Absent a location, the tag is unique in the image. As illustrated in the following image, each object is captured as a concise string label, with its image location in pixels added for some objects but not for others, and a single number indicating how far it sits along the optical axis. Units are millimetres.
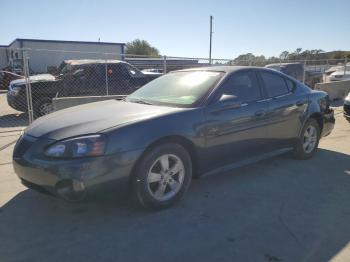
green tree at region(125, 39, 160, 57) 80750
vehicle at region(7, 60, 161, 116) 10453
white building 38250
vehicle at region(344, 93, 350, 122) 8422
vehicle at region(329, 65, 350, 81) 19042
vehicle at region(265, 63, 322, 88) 16797
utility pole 42159
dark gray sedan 3518
